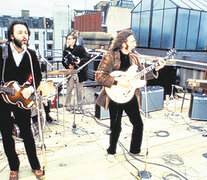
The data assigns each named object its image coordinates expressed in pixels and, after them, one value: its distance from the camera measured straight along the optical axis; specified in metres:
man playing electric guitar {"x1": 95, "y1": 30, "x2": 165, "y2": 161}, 2.73
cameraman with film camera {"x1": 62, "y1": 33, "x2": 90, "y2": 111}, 4.66
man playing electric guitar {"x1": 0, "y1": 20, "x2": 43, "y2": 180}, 2.23
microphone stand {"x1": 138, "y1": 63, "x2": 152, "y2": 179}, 2.75
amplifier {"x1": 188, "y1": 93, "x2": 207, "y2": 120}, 4.77
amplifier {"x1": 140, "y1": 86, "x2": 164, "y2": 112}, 5.21
